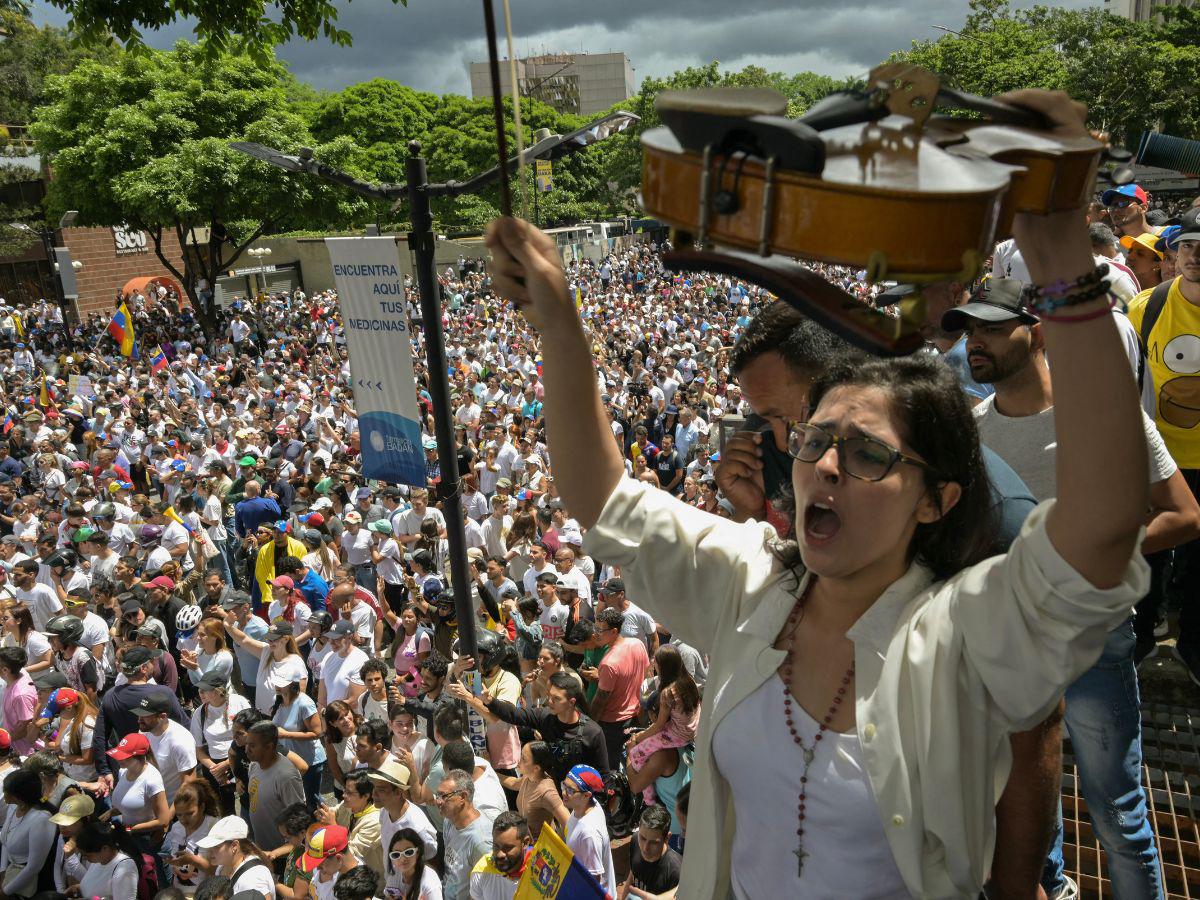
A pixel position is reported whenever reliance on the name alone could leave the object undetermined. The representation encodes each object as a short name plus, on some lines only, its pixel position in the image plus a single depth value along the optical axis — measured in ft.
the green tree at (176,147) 86.94
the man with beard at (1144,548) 7.91
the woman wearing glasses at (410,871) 15.57
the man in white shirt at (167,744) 20.27
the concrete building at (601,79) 516.32
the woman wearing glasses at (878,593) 3.76
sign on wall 116.47
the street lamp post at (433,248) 18.45
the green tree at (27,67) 138.92
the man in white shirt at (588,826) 14.61
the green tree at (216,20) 15.88
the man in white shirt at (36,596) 29.45
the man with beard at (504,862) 14.60
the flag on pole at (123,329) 66.08
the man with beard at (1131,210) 21.39
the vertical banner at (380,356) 19.86
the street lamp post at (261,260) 115.19
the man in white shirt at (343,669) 22.13
